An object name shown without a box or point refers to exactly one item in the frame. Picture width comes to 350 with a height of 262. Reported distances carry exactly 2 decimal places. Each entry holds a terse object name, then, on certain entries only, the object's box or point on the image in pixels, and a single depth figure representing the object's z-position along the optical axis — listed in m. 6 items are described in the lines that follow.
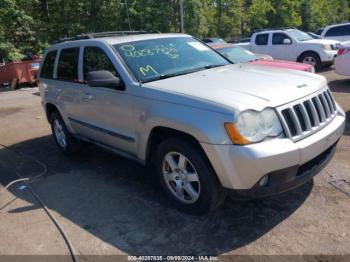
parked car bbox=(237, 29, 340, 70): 13.62
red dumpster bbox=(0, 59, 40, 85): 16.53
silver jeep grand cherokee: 3.32
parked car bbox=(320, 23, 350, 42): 16.55
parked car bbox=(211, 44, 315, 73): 8.88
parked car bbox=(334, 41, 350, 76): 9.29
